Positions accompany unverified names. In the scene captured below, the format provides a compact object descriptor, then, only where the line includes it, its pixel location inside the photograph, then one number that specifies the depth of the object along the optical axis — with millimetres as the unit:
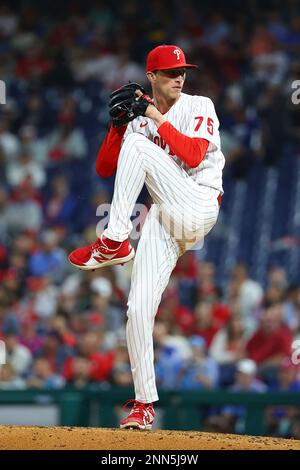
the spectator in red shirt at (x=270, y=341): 17328
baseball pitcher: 10508
